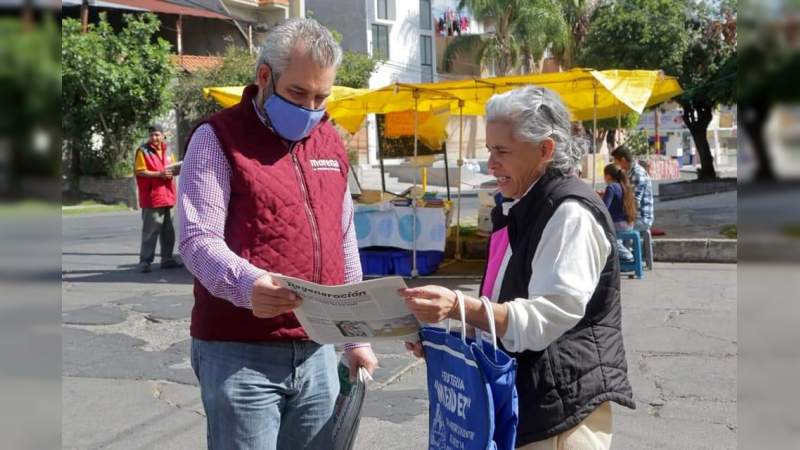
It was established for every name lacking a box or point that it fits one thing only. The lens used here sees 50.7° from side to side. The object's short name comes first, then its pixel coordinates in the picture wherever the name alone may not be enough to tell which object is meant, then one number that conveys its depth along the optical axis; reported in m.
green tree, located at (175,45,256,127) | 30.41
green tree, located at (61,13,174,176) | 24.09
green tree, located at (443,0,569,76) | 46.97
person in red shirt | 10.61
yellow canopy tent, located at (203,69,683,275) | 9.41
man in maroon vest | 2.33
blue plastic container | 10.59
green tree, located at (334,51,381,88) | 36.91
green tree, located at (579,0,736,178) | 23.52
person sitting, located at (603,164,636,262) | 10.01
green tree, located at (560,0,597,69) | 46.00
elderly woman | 2.07
